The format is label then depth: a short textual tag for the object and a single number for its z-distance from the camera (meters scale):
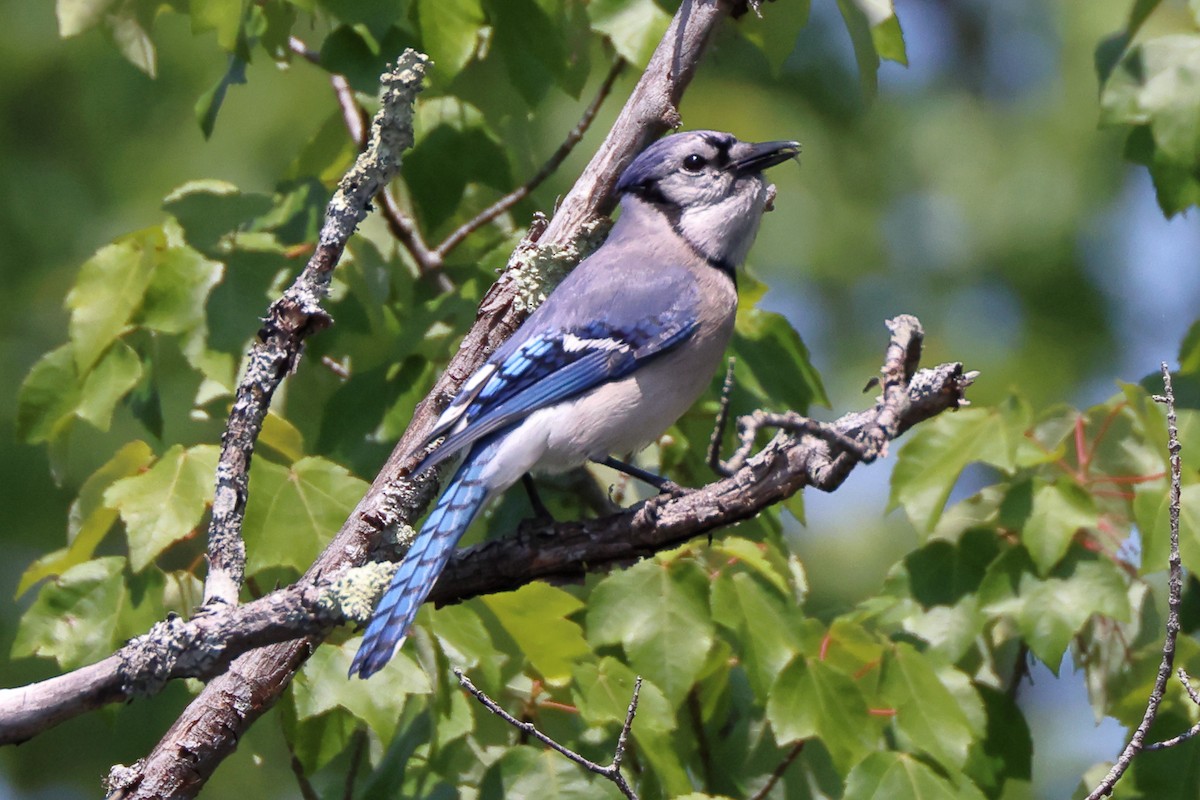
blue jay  4.82
